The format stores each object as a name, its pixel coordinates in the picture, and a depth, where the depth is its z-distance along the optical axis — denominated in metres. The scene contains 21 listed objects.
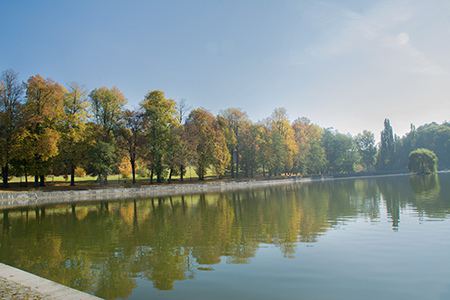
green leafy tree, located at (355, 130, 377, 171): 109.81
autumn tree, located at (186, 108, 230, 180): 59.25
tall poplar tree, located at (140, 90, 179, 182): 50.81
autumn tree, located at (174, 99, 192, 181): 53.09
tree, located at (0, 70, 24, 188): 38.97
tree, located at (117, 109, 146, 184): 51.34
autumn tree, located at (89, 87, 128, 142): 50.12
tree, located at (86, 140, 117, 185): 45.74
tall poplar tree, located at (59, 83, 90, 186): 45.69
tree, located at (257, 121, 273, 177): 71.00
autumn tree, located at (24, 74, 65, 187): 40.84
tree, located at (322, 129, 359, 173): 94.31
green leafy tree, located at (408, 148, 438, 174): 79.44
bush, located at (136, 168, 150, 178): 65.18
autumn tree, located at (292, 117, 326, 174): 81.06
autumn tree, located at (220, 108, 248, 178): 69.27
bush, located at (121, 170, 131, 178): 67.44
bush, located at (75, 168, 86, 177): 60.42
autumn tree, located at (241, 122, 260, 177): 70.81
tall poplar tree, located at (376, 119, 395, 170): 106.75
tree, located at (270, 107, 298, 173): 76.62
